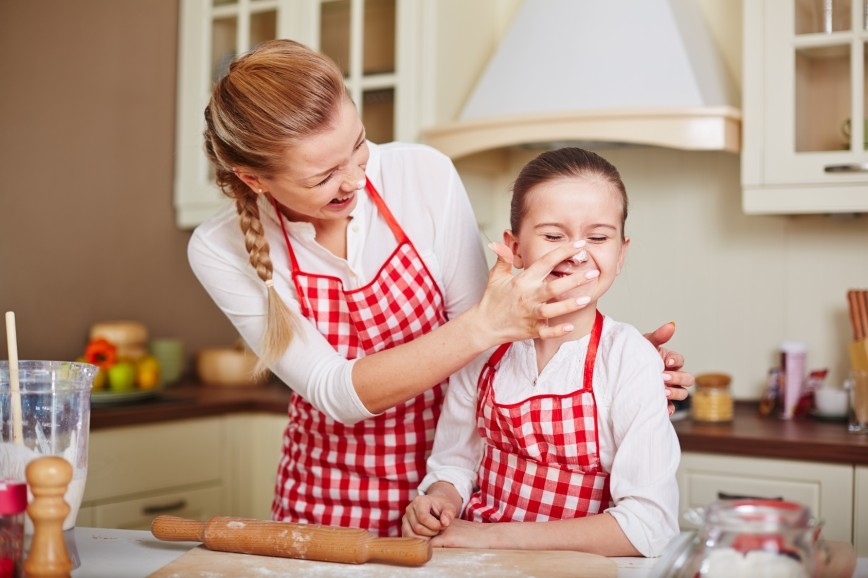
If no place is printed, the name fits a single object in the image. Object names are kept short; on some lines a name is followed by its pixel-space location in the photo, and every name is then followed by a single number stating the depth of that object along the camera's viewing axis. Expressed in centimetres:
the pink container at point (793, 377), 250
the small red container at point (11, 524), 94
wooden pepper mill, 92
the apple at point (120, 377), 267
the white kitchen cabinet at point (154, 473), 246
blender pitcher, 106
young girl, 118
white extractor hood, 240
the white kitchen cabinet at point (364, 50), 275
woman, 135
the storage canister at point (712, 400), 240
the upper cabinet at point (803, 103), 232
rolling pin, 102
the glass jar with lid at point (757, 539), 82
